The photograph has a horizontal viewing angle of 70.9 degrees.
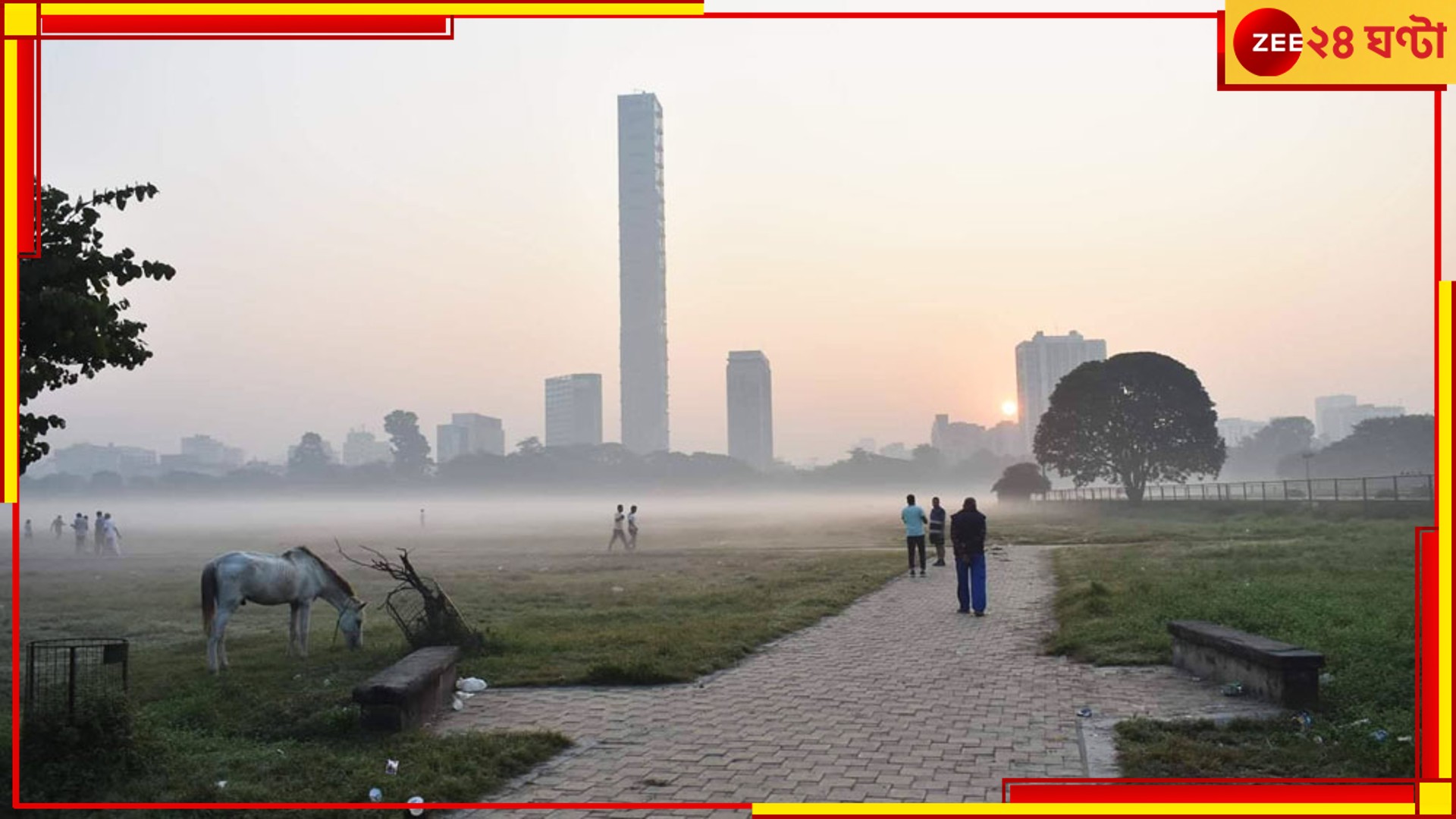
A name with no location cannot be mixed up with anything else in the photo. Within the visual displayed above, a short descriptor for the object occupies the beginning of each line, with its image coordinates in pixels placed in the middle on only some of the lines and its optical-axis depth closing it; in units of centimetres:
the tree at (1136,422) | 4469
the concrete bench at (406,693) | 830
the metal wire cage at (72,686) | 698
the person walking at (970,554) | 1619
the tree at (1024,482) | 6856
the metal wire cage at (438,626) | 1242
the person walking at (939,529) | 2509
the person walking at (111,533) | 3619
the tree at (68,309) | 673
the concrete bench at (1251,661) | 838
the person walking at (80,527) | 3769
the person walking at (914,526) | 2345
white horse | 1205
